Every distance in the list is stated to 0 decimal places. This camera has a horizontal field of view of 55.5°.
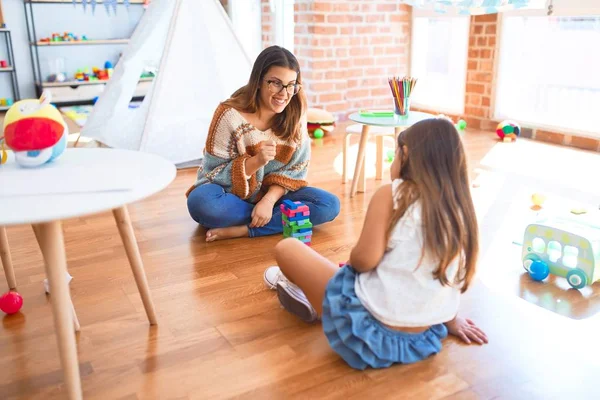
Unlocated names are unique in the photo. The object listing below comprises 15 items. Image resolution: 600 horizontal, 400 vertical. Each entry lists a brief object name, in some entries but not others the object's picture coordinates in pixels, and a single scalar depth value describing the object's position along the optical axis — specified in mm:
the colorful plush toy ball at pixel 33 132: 1103
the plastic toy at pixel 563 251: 1521
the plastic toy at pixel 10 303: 1409
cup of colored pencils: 2146
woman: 1853
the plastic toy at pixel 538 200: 2230
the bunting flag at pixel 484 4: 3080
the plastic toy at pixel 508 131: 3408
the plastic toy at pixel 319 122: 3590
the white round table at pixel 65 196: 890
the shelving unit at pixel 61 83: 4609
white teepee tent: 2791
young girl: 1081
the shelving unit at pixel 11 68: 4453
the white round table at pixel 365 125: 2133
